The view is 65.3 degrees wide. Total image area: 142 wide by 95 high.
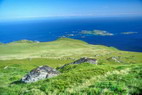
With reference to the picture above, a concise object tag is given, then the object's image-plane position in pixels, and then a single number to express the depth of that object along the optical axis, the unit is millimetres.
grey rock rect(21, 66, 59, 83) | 13418
